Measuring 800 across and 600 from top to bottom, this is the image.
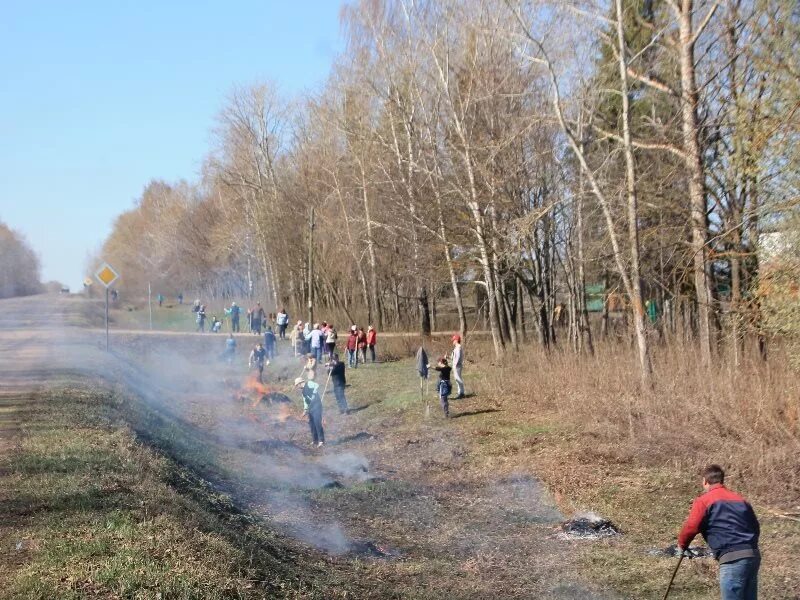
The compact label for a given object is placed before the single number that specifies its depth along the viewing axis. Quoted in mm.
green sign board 33444
